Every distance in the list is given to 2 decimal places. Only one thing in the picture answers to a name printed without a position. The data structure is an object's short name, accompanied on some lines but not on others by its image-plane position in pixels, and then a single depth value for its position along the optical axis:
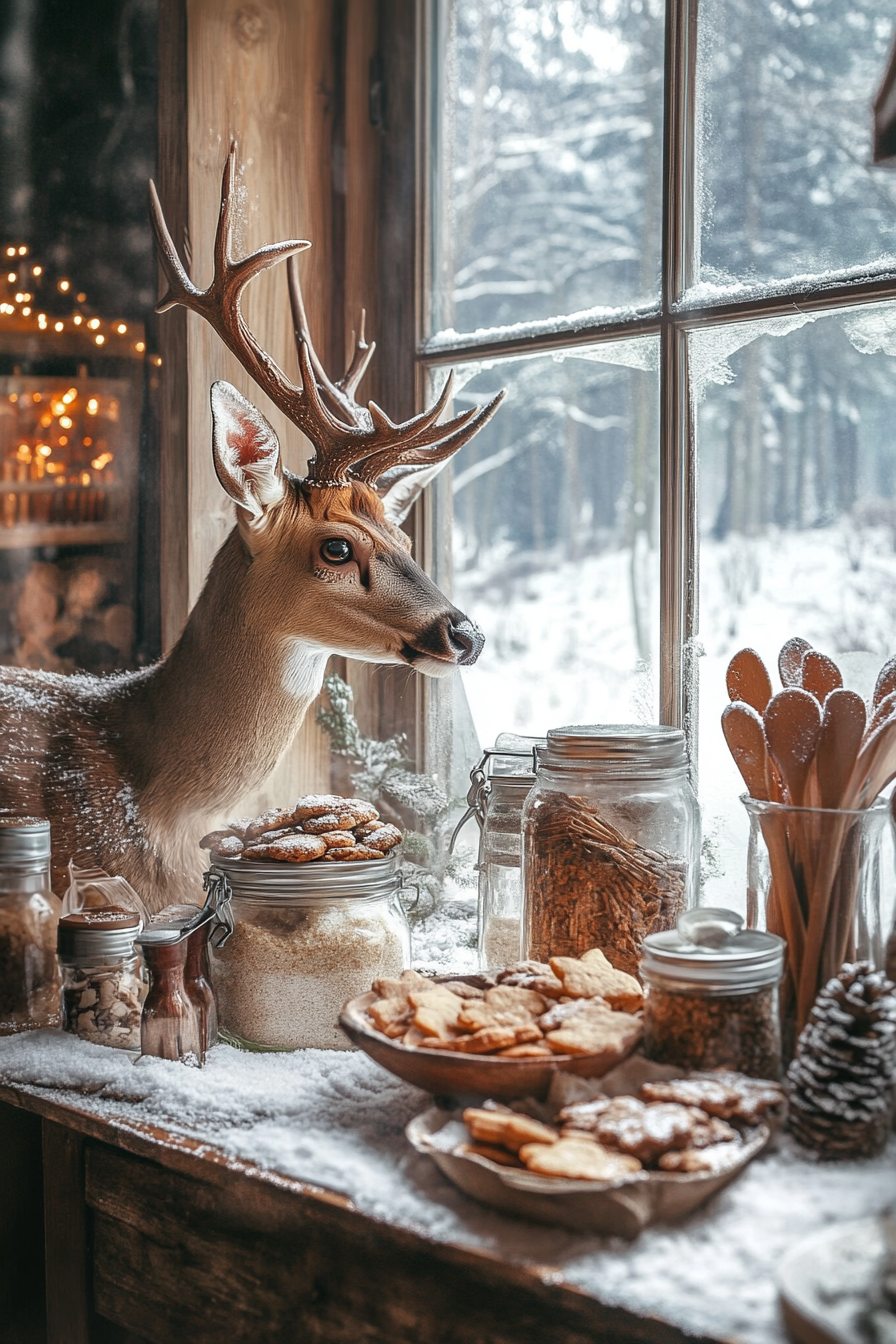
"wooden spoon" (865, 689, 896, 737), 1.03
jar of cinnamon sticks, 1.12
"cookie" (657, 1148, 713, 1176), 0.77
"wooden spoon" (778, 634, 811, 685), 1.15
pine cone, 0.83
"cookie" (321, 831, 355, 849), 1.14
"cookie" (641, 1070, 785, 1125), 0.83
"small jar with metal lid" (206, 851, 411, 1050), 1.11
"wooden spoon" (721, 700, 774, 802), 1.07
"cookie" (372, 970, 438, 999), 1.00
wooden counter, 0.76
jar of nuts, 1.11
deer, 1.28
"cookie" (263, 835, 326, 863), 1.12
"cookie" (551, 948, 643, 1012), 0.99
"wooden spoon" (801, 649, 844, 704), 1.12
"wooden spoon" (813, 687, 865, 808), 1.01
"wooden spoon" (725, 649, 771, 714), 1.14
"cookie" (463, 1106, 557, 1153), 0.80
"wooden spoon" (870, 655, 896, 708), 1.06
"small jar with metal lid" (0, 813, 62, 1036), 1.17
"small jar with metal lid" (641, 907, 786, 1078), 0.89
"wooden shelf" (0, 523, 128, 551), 1.40
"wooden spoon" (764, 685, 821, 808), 1.04
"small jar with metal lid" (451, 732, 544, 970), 1.30
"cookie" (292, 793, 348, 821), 1.19
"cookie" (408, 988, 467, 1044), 0.92
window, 1.29
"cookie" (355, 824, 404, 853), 1.16
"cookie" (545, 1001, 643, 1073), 0.88
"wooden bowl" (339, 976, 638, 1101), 0.87
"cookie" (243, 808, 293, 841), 1.18
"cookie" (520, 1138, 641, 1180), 0.75
